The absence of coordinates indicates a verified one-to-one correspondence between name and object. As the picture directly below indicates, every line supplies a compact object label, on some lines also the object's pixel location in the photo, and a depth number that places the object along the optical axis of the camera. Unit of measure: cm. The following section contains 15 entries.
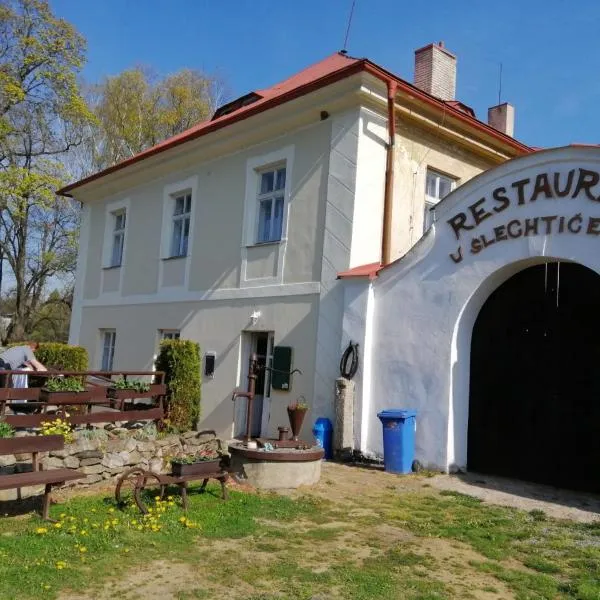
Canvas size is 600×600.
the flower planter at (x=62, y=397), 917
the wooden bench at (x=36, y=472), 575
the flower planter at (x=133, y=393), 992
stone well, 739
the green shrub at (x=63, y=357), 1400
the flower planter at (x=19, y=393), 852
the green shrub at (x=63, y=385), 934
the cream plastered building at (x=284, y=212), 1066
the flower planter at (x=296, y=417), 898
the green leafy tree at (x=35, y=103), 2152
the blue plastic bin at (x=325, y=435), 991
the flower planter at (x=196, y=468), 638
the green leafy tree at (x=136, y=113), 3059
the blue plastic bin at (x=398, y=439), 879
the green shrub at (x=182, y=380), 1127
